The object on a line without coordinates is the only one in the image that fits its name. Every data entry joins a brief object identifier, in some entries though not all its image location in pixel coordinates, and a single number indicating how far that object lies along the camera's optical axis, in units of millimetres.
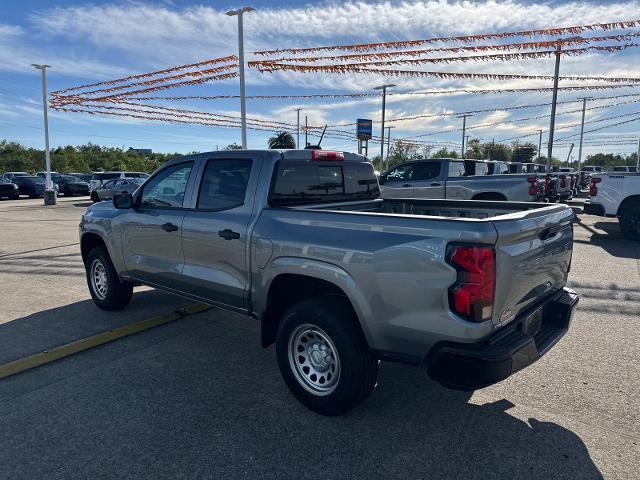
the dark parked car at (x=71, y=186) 33812
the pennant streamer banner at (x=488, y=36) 14773
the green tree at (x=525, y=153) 80500
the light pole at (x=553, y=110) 20781
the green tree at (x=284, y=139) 40438
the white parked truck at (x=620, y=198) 10555
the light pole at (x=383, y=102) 30638
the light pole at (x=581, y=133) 40031
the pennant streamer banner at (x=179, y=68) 19394
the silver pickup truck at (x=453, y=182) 11797
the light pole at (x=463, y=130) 44581
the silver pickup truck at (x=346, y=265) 2648
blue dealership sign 37406
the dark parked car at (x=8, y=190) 29562
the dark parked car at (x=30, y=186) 31562
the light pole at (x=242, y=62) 17095
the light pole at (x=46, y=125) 26844
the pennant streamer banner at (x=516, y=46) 15722
